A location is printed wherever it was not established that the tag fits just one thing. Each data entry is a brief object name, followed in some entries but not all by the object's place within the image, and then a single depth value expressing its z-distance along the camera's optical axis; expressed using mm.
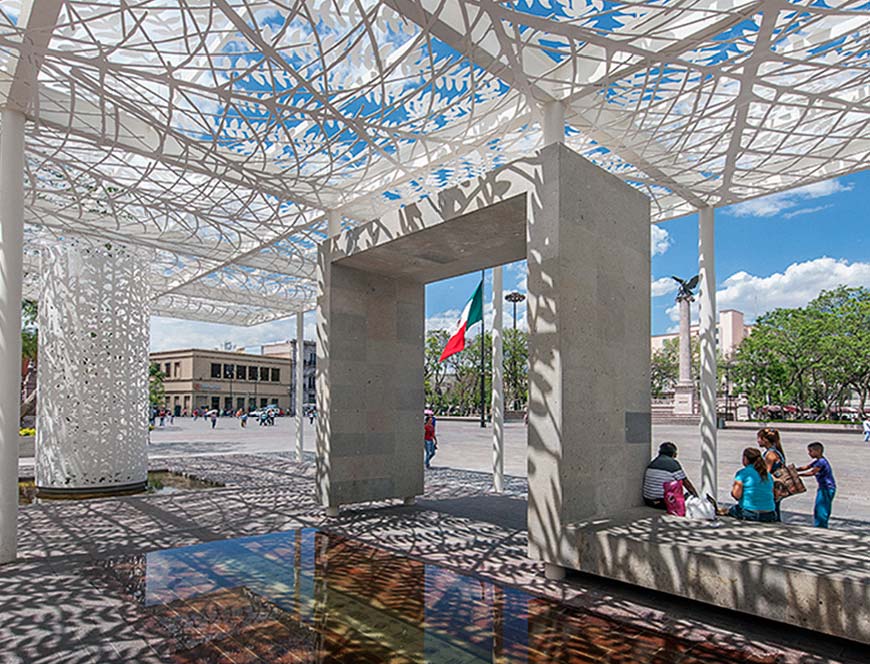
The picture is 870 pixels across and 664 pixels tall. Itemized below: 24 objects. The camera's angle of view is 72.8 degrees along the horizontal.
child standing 7961
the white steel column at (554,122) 9234
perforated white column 13141
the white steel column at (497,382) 13078
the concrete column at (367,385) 10414
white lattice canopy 7785
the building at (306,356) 96375
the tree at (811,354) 43072
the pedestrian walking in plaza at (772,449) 7754
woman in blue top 7094
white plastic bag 7059
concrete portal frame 6848
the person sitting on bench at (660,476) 7777
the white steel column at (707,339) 11625
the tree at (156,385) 46000
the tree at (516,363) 61156
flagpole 41438
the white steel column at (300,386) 19595
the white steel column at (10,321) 7324
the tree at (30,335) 27594
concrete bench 4738
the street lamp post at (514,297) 55719
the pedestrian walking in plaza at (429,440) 17000
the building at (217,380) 80438
